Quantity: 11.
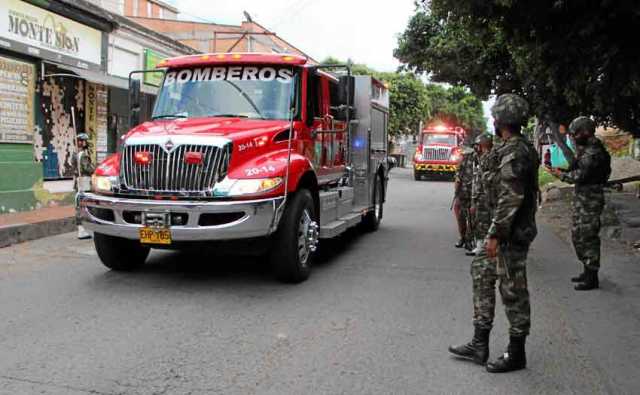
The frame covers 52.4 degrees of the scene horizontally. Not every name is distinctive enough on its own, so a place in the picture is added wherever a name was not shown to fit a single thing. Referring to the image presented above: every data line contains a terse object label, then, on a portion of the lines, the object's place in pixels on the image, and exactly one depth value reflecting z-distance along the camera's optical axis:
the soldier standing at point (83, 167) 10.30
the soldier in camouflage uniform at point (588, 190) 6.94
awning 14.59
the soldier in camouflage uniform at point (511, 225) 4.29
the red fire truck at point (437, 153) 30.83
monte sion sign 12.62
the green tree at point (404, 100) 47.31
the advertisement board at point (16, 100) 12.60
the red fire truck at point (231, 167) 6.34
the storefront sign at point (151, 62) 18.03
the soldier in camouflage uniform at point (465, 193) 9.30
